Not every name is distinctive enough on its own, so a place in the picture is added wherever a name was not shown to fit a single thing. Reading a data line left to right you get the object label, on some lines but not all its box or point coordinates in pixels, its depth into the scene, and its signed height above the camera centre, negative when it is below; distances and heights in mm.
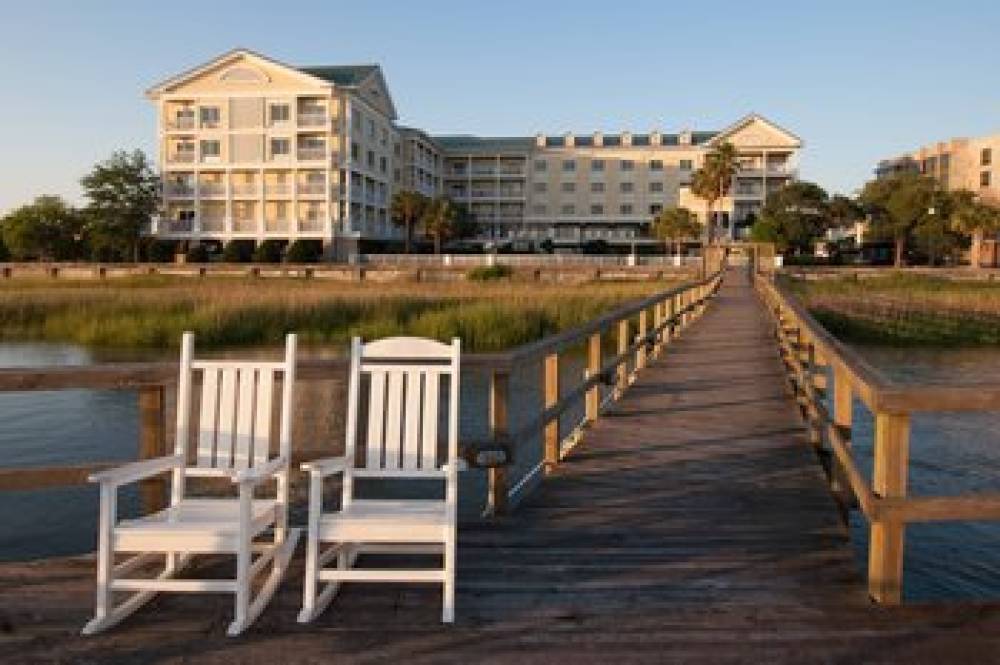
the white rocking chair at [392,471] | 3973 -1053
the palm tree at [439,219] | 69375 +3606
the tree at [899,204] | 70312 +5878
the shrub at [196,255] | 62250 +354
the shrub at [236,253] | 60500 +567
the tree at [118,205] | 64750 +3909
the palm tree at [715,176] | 68750 +7431
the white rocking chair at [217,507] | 3889 -1173
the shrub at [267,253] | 60531 +612
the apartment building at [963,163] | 82125 +11596
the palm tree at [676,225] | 70125 +3613
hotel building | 64875 +8423
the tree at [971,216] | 68438 +4776
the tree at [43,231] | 66938 +1898
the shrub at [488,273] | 51781 -344
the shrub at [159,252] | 64938 +517
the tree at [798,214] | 68000 +4758
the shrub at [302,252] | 60281 +692
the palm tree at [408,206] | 69562 +4567
